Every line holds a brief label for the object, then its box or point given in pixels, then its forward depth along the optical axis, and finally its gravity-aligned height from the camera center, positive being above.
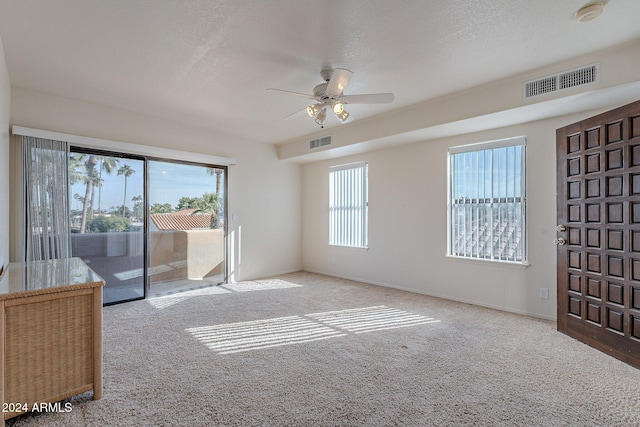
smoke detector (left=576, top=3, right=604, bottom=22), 2.12 +1.40
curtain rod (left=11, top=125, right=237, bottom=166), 3.60 +0.91
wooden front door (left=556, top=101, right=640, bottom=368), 2.56 -0.18
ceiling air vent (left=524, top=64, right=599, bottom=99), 2.83 +1.26
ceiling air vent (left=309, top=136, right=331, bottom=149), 5.38 +1.25
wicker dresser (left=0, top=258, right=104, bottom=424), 1.80 -0.79
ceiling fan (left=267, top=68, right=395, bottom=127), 2.88 +1.15
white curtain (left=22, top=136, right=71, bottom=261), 3.55 +0.17
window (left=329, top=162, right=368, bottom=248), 5.72 +0.15
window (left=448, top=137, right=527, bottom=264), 3.91 +0.15
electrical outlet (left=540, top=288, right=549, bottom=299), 3.66 -0.95
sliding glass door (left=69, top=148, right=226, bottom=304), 4.09 -0.14
